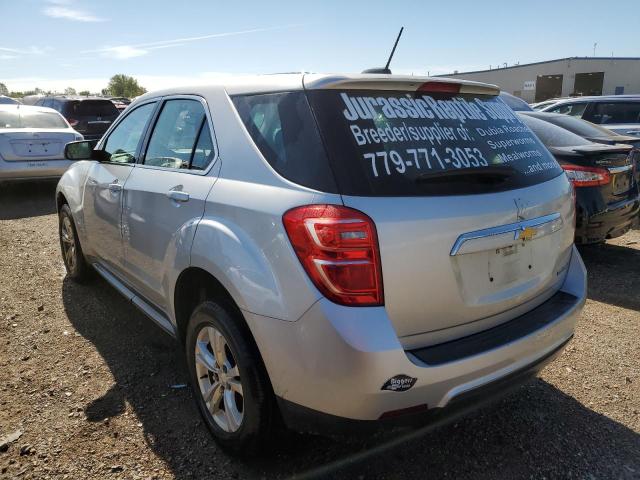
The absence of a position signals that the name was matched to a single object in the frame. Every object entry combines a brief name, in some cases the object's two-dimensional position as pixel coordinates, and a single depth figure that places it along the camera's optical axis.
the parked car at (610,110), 9.62
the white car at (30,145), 8.27
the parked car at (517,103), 9.01
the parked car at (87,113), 12.91
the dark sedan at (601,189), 4.87
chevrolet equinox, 1.83
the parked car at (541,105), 12.51
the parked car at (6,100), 17.86
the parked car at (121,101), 25.69
